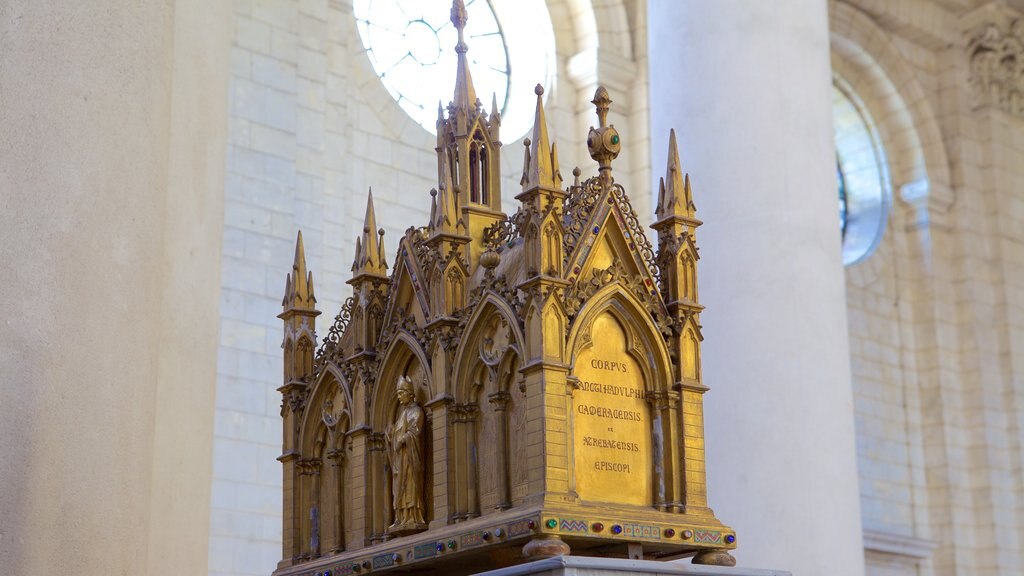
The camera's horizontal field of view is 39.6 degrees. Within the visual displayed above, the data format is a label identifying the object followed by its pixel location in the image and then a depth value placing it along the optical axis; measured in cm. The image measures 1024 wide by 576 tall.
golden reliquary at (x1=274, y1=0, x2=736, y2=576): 350
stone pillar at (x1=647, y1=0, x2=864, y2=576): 533
